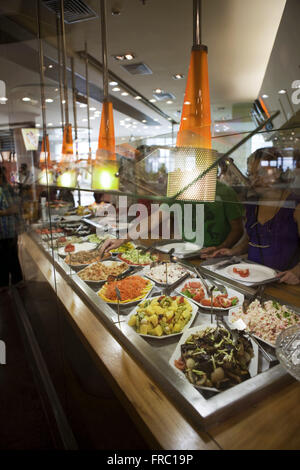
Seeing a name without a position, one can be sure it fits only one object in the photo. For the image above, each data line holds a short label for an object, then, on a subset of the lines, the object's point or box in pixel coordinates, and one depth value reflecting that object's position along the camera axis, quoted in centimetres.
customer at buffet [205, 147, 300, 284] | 201
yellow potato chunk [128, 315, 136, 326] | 132
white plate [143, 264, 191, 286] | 172
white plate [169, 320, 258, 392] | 98
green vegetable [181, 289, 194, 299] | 153
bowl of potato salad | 124
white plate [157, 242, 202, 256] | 215
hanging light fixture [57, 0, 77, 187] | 288
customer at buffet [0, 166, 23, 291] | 412
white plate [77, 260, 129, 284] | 188
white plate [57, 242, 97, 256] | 255
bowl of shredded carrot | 155
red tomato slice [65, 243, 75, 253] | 253
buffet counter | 79
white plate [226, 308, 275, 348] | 110
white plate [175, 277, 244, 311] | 140
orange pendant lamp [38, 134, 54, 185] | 355
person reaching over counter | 264
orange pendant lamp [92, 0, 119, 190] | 189
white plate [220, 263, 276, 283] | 165
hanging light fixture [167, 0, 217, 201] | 97
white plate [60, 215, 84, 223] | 356
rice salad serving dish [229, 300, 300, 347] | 116
